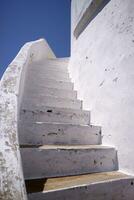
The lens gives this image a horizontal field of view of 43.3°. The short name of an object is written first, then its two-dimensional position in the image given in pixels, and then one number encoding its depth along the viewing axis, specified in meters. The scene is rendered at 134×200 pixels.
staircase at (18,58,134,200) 1.04
